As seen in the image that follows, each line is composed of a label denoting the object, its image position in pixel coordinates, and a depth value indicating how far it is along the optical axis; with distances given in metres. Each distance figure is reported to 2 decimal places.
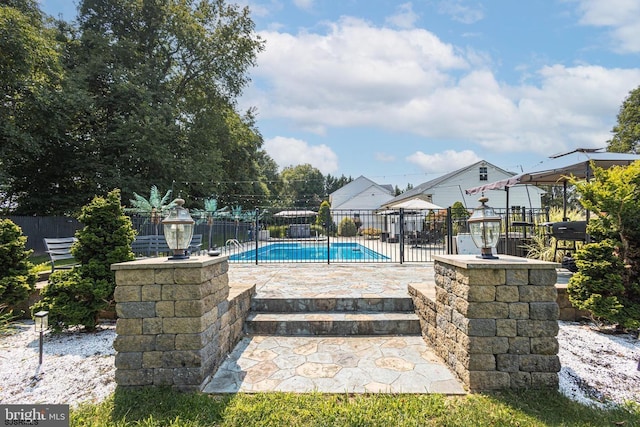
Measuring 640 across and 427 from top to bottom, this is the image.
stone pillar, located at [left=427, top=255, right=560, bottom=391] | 2.49
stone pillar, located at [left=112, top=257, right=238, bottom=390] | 2.53
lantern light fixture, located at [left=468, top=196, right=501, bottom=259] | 2.79
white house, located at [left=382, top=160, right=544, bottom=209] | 20.67
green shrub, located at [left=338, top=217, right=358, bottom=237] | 20.48
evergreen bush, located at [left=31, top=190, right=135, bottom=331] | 3.57
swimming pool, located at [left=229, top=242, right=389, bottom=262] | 10.68
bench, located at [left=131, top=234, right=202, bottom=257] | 6.72
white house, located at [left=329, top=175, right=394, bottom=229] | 28.97
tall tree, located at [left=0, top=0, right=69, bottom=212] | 9.49
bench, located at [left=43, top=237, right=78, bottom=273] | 4.62
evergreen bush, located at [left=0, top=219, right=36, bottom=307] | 3.71
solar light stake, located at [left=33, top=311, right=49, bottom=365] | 3.02
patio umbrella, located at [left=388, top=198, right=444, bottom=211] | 12.72
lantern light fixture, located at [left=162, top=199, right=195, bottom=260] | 2.80
